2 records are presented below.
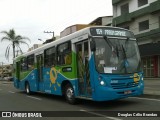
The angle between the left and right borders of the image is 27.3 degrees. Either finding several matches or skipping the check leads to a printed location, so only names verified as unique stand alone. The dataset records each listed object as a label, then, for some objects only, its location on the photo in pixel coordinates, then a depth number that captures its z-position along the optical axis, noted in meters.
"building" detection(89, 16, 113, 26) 51.56
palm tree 62.50
